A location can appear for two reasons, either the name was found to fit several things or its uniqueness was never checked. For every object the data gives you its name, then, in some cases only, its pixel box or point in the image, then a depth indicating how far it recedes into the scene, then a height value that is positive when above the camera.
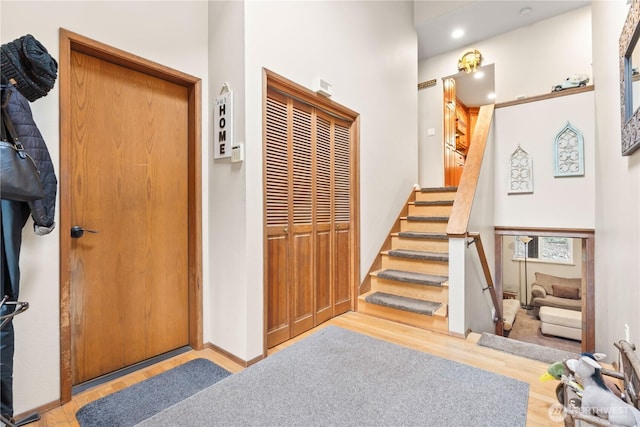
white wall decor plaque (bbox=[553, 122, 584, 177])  3.37 +0.65
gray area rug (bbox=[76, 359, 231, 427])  1.64 -1.07
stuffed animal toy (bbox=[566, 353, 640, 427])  1.05 -0.70
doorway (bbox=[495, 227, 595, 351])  3.39 -0.59
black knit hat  1.40 +0.70
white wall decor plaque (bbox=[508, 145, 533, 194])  3.69 +0.47
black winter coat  1.40 +0.32
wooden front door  1.89 +0.01
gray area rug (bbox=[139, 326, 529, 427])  1.57 -1.04
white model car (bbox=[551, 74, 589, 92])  3.47 +1.46
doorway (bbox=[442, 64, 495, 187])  5.21 +2.04
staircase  2.82 -0.64
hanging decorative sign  2.21 +0.66
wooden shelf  3.34 +1.32
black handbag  1.24 +0.19
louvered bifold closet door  2.43 -0.01
